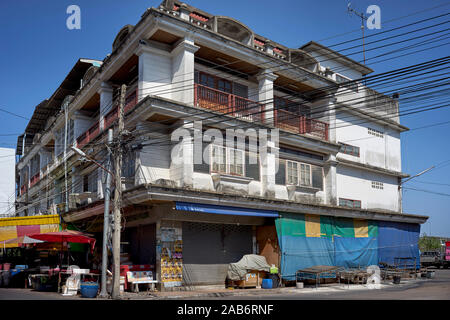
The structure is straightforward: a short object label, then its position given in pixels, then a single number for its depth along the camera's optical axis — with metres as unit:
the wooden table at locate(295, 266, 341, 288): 21.90
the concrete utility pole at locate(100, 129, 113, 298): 18.03
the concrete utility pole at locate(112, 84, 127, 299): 17.47
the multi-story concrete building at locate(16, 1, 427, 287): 19.95
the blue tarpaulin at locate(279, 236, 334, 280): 22.08
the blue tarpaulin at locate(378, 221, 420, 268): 27.80
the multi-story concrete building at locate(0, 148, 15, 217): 43.59
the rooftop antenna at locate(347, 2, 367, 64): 30.70
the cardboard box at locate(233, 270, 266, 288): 20.95
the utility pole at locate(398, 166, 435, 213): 32.38
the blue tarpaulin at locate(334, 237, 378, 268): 24.98
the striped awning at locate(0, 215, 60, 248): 26.06
